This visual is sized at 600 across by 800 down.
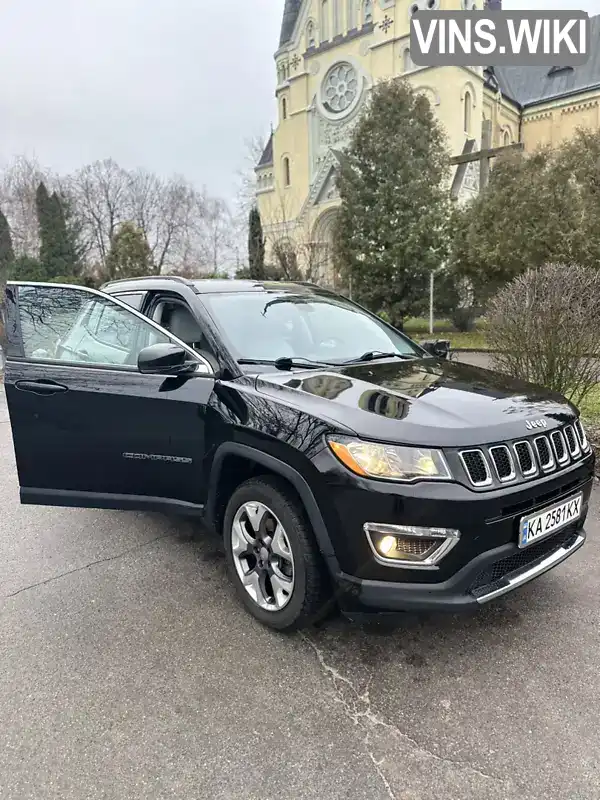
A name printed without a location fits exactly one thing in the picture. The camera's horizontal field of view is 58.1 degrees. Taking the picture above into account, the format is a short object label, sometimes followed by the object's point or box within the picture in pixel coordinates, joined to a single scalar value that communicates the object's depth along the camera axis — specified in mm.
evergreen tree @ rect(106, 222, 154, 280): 28906
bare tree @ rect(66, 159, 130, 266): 49031
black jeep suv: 2207
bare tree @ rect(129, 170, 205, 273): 50781
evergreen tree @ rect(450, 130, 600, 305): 13859
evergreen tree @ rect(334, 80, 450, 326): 18406
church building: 30547
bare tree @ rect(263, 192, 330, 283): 20766
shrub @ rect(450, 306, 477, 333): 18750
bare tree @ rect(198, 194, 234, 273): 49062
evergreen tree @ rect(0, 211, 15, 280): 36250
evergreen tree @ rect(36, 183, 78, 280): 38125
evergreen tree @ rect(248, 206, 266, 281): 25398
